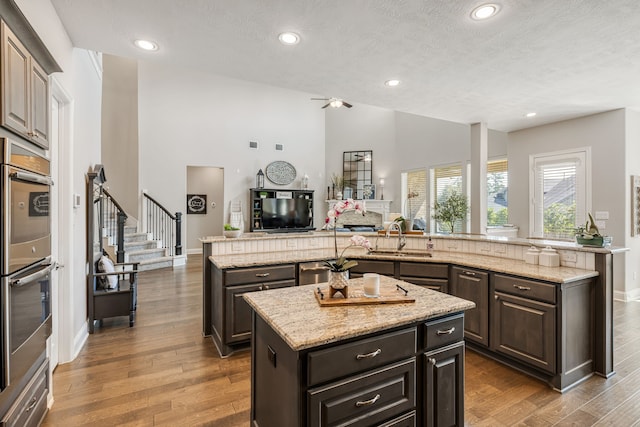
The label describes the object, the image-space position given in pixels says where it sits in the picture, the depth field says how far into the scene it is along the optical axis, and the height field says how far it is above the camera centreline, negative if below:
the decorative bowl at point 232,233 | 3.49 -0.24
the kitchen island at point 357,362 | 1.31 -0.69
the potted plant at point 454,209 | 6.43 +0.05
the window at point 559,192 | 4.98 +0.32
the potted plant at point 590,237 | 2.69 -0.22
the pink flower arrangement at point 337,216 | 1.79 -0.04
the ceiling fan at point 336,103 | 7.06 +2.43
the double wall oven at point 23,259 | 1.38 -0.23
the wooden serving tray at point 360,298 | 1.71 -0.48
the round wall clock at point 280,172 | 9.35 +1.17
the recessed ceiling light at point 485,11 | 2.12 +1.37
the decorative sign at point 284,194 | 9.31 +0.51
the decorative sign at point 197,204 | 9.45 +0.23
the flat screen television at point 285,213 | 9.11 -0.04
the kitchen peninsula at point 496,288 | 2.44 -0.68
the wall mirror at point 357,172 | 9.88 +1.25
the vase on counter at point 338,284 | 1.79 -0.41
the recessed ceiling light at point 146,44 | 2.64 +1.42
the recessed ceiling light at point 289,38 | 2.52 +1.40
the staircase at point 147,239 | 5.89 -0.60
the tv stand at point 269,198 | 8.97 +0.20
